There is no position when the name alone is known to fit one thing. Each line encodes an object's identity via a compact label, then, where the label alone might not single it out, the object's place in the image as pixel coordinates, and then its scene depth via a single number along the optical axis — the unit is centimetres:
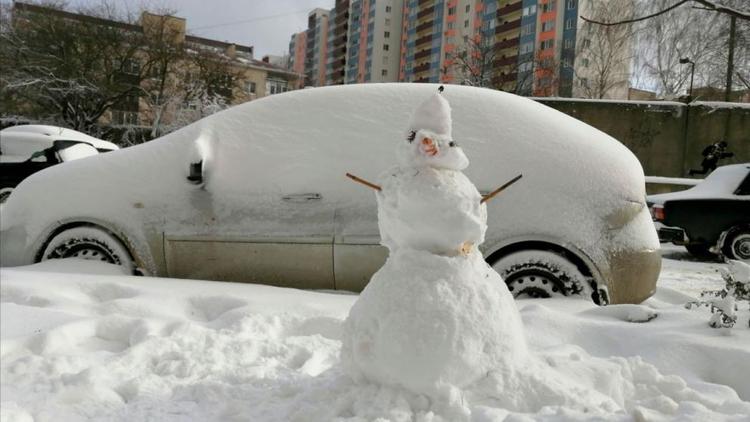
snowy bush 314
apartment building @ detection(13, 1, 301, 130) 2794
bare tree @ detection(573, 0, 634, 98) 3133
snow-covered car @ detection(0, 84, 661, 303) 363
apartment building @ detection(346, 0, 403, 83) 8125
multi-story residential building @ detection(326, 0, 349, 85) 9000
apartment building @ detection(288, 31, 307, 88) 10525
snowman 208
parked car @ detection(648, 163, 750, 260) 798
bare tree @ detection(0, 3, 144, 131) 2658
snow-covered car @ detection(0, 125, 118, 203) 977
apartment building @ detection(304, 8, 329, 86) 9625
